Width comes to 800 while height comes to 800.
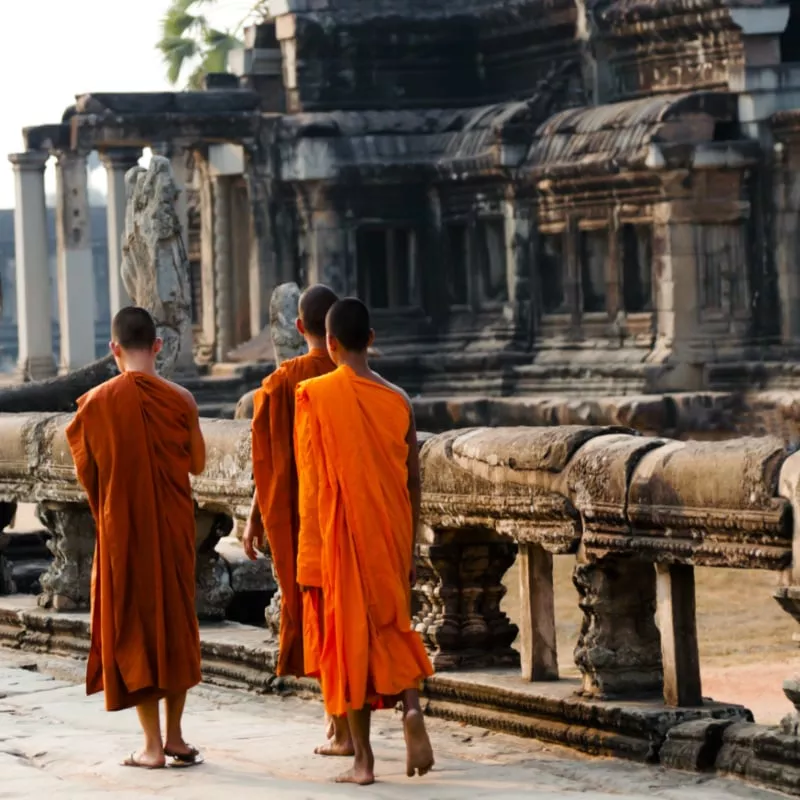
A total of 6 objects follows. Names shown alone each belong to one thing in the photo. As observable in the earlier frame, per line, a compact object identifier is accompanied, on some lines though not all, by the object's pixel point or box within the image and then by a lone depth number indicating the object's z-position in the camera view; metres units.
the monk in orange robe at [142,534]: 12.47
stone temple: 42.80
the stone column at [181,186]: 47.33
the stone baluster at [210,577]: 16.99
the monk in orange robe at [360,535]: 11.76
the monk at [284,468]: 13.12
